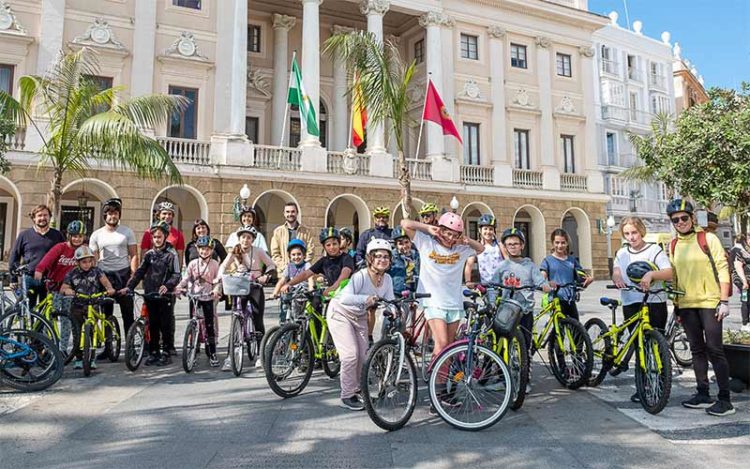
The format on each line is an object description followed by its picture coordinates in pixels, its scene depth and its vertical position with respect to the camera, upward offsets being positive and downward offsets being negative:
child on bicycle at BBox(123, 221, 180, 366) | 6.61 +0.16
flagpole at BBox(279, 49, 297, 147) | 19.98 +7.64
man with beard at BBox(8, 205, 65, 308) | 6.58 +0.62
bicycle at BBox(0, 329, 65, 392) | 5.38 -0.62
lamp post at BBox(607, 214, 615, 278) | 24.14 +2.83
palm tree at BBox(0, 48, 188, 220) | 9.88 +3.20
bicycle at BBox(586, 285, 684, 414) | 4.54 -0.55
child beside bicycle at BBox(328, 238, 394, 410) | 4.60 -0.17
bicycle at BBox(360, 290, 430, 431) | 4.23 -0.67
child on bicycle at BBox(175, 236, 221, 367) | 6.55 +0.15
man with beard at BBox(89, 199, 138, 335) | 7.00 +0.55
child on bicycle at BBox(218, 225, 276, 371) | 6.62 +0.37
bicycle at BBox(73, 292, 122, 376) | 6.04 -0.34
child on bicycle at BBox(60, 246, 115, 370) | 6.28 +0.15
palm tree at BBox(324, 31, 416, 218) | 12.82 +5.05
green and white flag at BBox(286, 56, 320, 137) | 17.81 +6.33
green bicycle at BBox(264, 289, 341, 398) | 5.11 -0.54
